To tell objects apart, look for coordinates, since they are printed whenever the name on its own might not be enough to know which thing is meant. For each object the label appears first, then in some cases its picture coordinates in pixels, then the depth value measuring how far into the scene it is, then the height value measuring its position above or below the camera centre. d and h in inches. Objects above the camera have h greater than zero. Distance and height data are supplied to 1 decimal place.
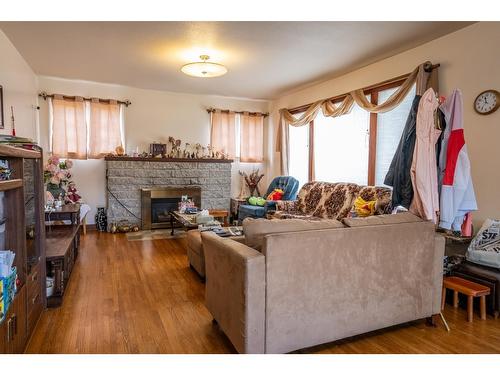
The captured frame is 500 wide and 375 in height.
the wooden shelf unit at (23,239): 67.5 -16.7
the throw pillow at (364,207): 149.9 -16.0
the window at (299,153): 235.3 +15.3
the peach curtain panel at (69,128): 210.8 +29.6
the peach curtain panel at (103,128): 220.7 +31.2
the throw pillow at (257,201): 224.1 -19.4
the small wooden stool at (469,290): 96.3 -35.3
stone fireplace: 223.1 -6.9
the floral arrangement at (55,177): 164.6 -2.2
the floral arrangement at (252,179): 269.1 -4.8
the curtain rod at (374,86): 139.1 +46.7
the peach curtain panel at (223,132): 256.2 +32.9
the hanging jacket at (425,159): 93.8 +4.4
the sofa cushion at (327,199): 171.5 -14.5
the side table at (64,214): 146.2 -19.2
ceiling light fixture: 149.0 +49.4
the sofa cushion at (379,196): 145.0 -10.7
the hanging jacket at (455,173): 96.1 +0.3
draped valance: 139.7 +39.5
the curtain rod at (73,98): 206.4 +50.0
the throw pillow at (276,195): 224.1 -15.1
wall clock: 116.3 +26.6
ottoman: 127.6 -32.7
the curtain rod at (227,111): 253.7 +50.3
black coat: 102.2 +2.8
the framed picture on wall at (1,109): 129.3 +25.6
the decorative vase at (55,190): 166.9 -9.0
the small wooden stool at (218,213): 197.2 -24.9
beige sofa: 70.9 -25.8
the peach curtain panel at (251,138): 267.1 +30.0
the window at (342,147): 184.5 +16.6
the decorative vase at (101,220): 222.8 -32.6
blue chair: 209.2 -15.4
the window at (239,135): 257.4 +31.8
